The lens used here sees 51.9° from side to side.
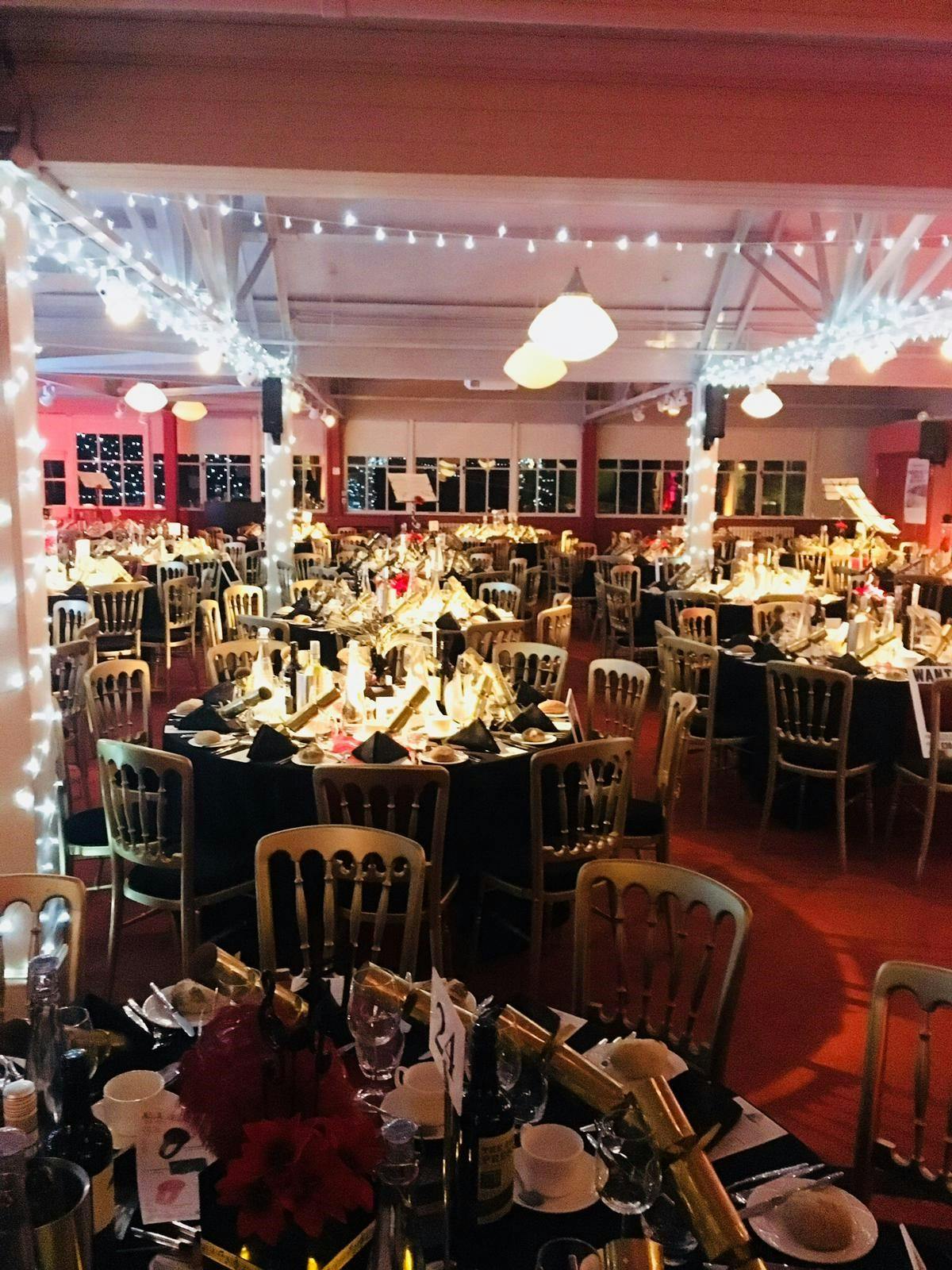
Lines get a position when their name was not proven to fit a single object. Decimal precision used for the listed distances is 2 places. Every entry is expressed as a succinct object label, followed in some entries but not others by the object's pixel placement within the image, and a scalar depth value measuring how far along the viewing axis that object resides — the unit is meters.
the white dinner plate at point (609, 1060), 1.71
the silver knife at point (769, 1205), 1.37
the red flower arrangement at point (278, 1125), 1.17
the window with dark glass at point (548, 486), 17.95
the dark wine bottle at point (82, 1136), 1.28
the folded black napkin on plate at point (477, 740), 3.63
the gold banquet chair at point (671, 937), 2.00
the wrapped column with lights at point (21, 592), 3.62
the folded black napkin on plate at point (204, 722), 3.93
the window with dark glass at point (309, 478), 17.89
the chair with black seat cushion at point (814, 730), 4.70
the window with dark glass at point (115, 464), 18.47
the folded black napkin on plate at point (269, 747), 3.53
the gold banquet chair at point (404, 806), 3.04
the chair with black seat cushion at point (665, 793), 3.81
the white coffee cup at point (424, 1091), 1.57
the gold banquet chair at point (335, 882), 2.26
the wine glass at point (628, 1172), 1.29
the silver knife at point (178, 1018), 1.80
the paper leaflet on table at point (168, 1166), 1.36
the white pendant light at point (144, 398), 11.40
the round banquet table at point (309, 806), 3.52
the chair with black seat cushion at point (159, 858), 3.22
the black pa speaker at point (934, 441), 14.73
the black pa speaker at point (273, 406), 9.71
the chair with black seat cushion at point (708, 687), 5.31
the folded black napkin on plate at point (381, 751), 3.45
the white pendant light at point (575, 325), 4.70
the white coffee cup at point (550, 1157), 1.43
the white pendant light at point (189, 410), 15.12
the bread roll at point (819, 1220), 1.33
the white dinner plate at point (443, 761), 3.52
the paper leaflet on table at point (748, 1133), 1.53
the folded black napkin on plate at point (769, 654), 5.46
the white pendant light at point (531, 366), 6.01
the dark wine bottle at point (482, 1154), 1.34
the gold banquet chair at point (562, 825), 3.33
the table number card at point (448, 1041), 1.18
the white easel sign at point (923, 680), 3.94
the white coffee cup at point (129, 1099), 1.53
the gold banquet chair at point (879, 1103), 1.76
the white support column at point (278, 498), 10.43
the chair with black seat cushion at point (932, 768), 4.29
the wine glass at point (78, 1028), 1.59
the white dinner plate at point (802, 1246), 1.32
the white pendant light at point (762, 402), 8.86
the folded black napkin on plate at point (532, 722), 3.90
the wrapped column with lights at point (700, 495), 10.43
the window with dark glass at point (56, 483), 18.33
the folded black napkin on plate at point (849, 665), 5.09
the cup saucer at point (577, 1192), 1.40
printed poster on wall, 15.71
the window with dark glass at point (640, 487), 18.00
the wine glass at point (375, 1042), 1.60
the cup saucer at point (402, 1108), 1.54
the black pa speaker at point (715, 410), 10.02
